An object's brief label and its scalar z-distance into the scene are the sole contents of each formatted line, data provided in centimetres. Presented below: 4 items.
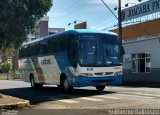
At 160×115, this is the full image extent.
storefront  2639
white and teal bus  1525
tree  1242
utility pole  2588
